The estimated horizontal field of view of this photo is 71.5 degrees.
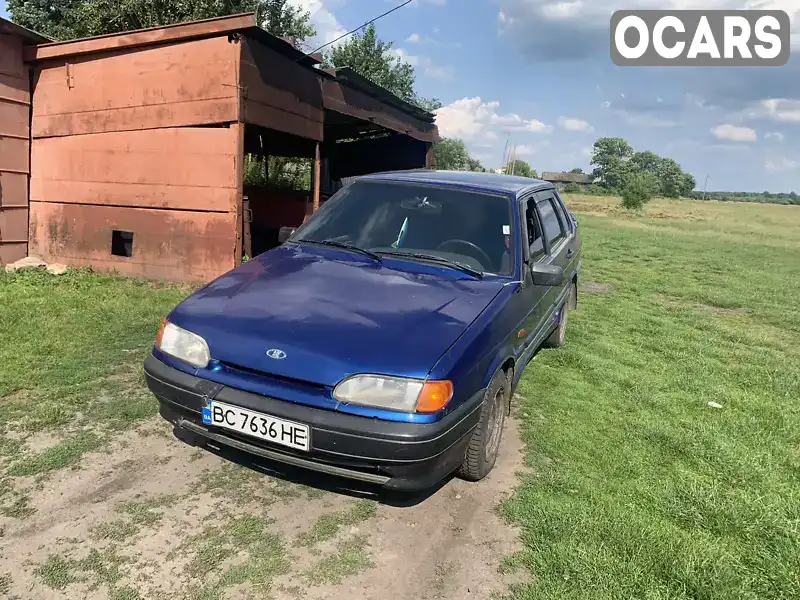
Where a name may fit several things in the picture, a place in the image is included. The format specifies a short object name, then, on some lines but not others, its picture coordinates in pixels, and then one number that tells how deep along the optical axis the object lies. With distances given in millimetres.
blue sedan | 2371
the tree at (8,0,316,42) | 17703
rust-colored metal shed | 7066
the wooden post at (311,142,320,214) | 9814
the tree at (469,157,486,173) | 53206
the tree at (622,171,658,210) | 41625
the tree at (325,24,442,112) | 26906
